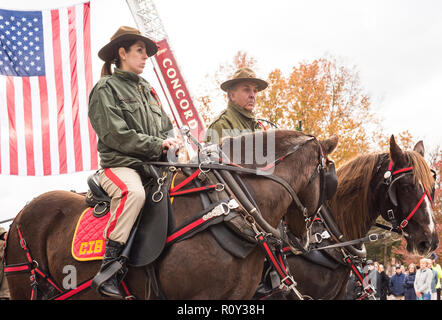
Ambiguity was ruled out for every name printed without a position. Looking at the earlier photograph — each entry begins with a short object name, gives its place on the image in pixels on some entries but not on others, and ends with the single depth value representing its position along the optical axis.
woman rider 3.35
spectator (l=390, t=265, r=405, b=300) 13.70
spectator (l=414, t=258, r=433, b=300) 11.72
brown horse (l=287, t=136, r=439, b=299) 4.77
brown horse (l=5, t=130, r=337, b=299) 3.18
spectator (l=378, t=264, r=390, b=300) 12.88
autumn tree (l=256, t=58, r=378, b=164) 16.44
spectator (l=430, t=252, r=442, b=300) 12.55
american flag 9.05
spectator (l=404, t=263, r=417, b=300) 13.36
